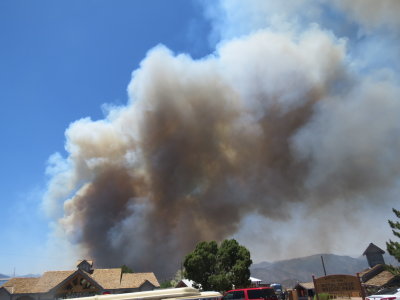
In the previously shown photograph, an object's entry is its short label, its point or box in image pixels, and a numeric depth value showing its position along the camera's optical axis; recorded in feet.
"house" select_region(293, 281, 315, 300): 156.35
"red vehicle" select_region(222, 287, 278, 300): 49.65
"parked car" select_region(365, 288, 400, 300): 39.89
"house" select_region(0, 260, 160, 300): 119.96
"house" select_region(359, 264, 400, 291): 139.33
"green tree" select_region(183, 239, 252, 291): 111.96
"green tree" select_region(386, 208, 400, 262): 81.44
